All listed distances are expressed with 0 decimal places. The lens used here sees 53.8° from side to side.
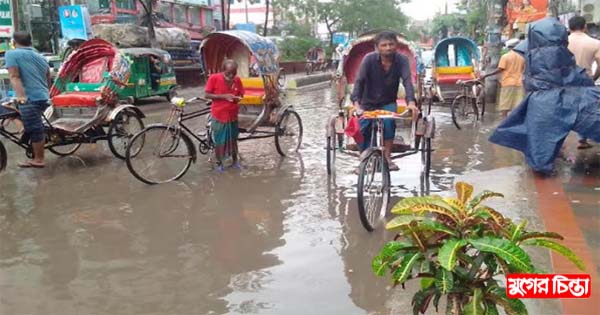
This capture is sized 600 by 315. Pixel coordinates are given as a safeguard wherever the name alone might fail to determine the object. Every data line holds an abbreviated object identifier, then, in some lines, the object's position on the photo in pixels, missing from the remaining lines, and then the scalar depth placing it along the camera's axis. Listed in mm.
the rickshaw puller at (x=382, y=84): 5375
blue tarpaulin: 6094
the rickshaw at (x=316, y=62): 30925
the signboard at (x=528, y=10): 16859
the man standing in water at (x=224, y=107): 7016
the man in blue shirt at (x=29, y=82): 7062
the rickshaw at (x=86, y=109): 7754
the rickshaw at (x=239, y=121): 6637
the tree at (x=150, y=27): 21234
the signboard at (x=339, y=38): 43556
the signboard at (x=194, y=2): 37791
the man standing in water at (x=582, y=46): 6859
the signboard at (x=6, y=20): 13977
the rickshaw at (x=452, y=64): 12383
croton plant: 2074
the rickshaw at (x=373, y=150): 4762
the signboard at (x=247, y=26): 37312
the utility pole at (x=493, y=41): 13430
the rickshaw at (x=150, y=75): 16297
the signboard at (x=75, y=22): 17141
